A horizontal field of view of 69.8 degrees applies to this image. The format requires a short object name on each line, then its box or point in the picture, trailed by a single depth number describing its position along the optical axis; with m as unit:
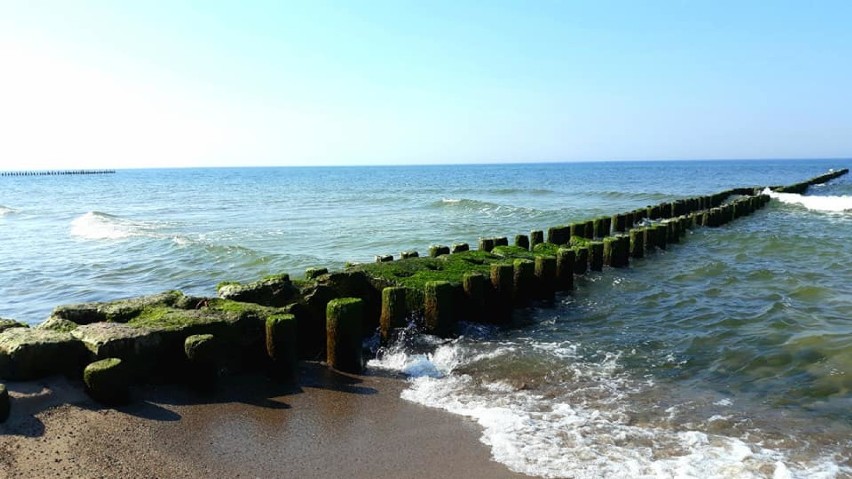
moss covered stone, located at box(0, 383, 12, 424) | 5.22
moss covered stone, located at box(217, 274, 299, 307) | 8.22
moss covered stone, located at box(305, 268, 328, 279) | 9.05
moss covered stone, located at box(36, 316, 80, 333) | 6.59
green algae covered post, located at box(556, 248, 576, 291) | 11.66
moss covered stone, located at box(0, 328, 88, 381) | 5.84
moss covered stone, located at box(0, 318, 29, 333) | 6.60
